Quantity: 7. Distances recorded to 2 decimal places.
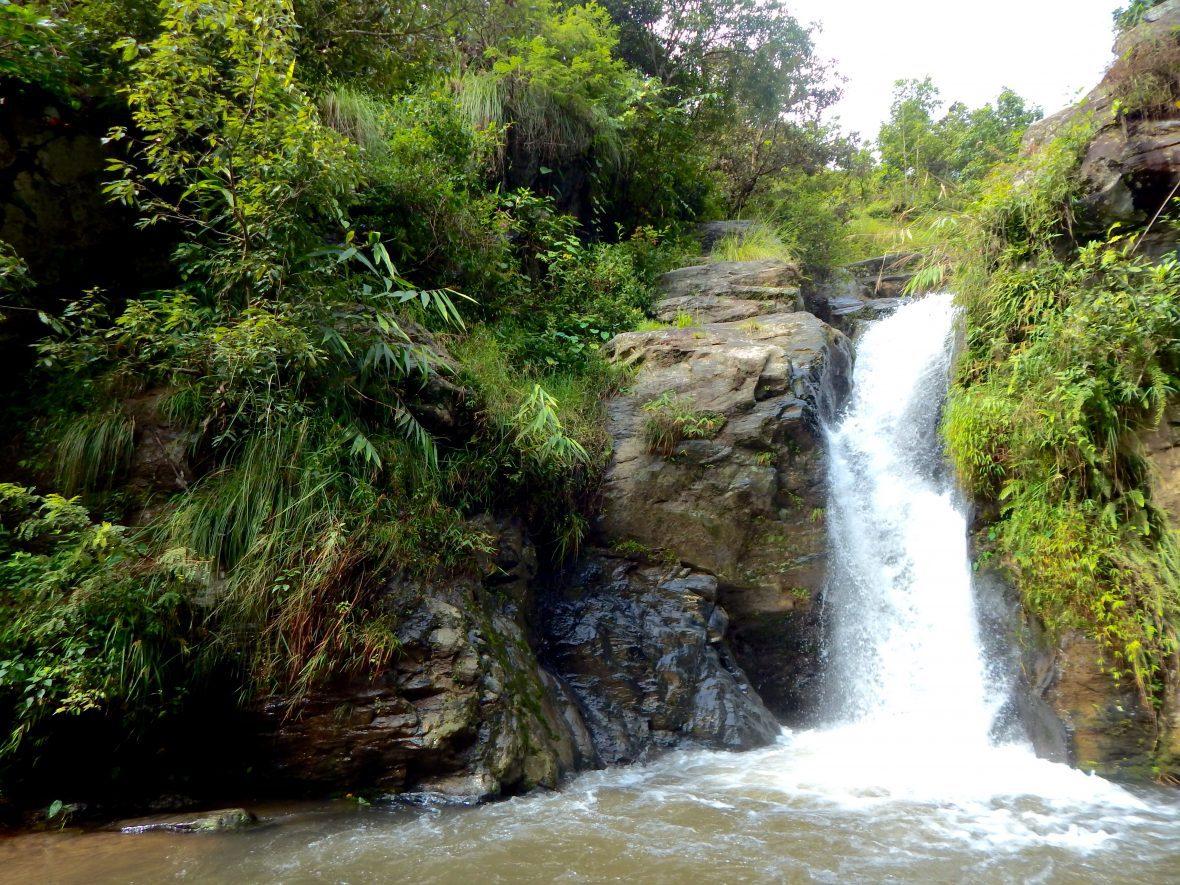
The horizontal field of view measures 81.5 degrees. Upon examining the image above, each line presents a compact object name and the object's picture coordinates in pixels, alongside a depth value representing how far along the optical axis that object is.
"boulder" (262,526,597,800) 4.32
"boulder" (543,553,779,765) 5.59
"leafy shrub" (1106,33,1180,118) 7.34
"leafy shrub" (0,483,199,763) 3.67
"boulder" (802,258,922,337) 10.74
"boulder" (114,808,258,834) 3.79
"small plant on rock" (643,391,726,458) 6.78
